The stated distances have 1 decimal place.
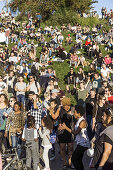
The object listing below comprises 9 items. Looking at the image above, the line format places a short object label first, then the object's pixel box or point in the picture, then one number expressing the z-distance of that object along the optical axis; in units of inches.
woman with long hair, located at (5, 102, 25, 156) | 226.3
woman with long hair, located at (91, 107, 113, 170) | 132.1
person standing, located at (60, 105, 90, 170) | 184.1
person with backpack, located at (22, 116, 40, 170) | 198.7
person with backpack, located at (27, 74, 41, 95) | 324.2
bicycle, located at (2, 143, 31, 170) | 158.5
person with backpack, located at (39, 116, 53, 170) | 207.5
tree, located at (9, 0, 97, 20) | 1316.4
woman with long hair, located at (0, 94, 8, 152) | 237.0
